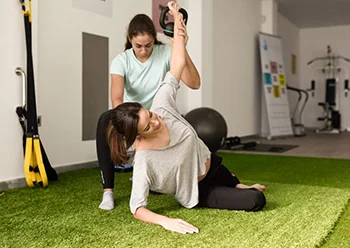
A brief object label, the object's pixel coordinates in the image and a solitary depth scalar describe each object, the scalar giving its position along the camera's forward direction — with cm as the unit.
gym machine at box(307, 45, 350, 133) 894
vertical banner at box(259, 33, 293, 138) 680
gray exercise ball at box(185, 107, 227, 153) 347
